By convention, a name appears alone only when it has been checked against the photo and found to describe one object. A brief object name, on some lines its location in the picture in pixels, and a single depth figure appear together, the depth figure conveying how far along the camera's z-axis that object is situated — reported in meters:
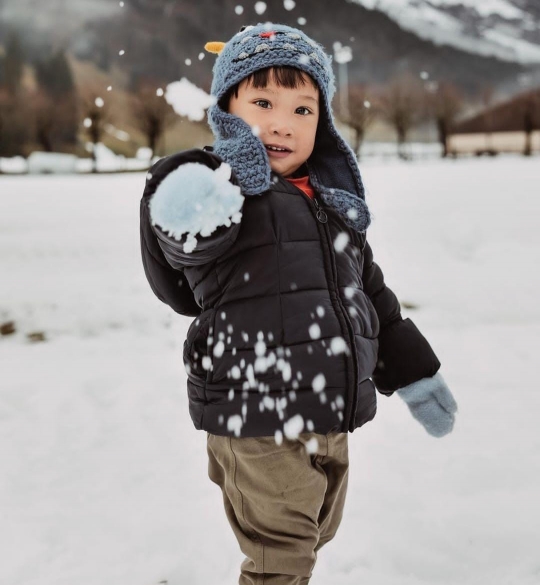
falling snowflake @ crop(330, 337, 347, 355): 1.61
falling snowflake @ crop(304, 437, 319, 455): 1.62
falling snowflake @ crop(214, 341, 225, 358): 1.58
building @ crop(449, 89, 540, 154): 42.34
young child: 1.57
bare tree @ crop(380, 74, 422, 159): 33.38
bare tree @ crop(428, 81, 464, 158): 35.56
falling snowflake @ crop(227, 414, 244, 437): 1.58
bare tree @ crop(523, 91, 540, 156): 42.19
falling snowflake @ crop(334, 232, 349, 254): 1.71
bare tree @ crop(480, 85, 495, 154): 45.22
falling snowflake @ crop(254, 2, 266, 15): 2.09
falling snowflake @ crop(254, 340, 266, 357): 1.56
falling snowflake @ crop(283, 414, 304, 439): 1.57
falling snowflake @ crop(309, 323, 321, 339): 1.60
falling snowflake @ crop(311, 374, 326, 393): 1.59
